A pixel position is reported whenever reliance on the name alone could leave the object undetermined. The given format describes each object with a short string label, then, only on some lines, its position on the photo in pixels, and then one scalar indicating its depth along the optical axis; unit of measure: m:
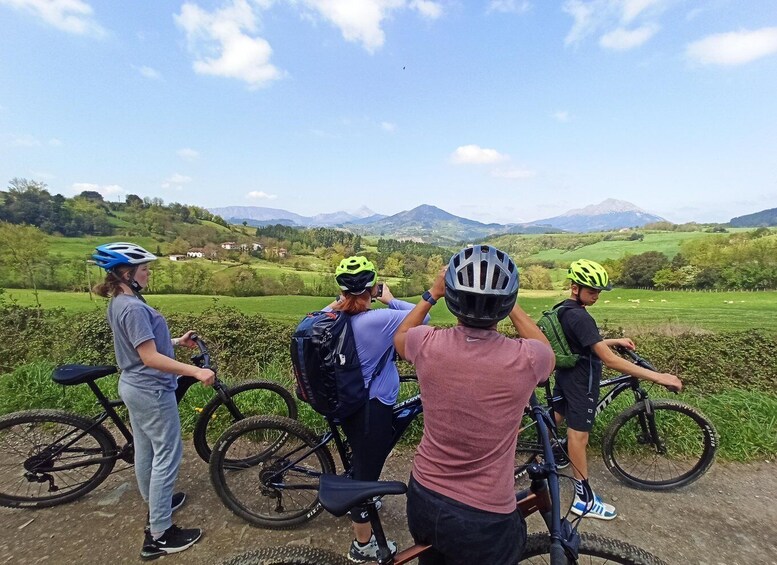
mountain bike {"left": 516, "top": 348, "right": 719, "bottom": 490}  3.55
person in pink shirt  1.43
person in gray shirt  2.48
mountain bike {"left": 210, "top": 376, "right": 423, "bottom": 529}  2.84
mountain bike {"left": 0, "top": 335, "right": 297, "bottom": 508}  3.12
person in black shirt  3.00
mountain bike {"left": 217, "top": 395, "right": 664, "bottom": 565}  1.56
